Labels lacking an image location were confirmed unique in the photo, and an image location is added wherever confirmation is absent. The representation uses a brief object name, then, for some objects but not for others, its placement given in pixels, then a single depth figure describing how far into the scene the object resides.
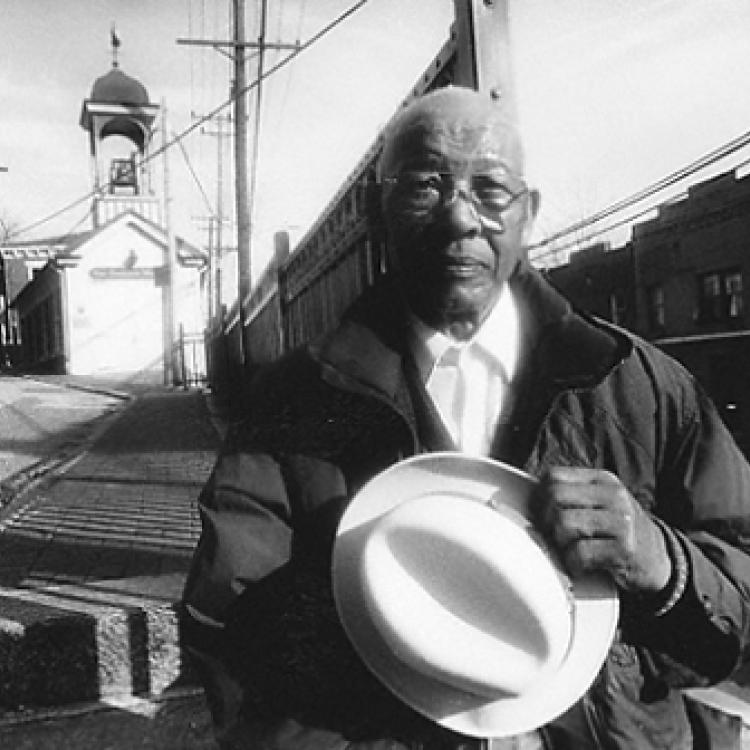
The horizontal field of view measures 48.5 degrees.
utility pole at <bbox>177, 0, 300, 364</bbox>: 15.21
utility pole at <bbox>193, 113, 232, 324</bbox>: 23.82
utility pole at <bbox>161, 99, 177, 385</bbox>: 23.21
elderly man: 1.40
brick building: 21.50
